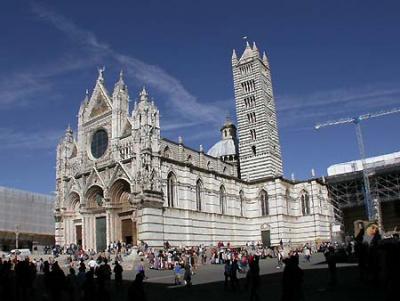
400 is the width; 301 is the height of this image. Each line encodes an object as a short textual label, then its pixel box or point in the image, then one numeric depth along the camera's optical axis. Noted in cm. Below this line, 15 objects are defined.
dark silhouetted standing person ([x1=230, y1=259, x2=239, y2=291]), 1830
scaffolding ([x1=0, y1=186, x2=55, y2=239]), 6190
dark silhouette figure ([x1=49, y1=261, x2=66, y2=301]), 1351
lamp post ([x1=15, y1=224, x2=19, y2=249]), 5989
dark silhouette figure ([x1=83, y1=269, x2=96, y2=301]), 1087
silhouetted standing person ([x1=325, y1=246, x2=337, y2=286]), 1719
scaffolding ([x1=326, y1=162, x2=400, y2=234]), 5262
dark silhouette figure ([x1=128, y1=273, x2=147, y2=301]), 1001
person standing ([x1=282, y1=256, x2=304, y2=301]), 981
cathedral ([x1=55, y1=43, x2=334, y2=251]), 3912
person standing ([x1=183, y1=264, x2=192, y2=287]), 2011
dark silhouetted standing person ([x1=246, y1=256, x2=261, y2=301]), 1379
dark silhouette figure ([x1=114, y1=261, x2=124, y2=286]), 1911
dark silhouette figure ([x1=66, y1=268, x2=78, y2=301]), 1374
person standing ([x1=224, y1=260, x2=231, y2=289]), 1856
